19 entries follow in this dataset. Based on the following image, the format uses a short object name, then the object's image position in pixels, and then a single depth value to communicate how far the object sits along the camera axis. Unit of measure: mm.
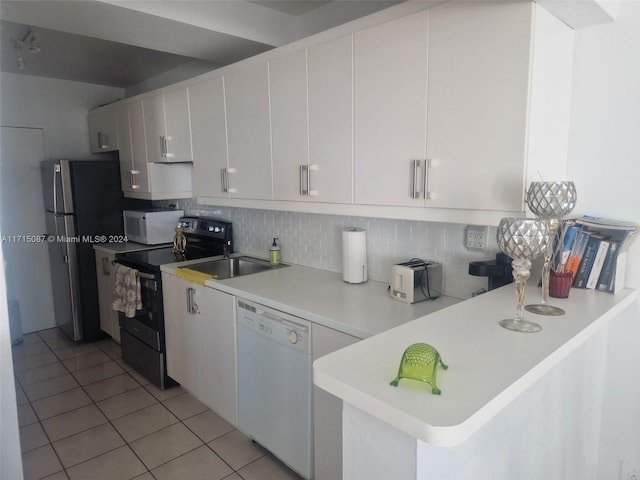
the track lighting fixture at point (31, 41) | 2736
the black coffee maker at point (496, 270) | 1724
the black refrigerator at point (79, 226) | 3807
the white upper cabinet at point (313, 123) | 1979
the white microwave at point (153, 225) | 3734
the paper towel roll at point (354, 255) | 2283
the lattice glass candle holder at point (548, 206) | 1361
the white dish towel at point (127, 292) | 3066
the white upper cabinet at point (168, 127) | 3062
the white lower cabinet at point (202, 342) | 2428
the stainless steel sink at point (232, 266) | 2970
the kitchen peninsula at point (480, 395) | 858
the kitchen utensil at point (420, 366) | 878
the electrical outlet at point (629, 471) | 1645
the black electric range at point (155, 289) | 3004
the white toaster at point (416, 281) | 1949
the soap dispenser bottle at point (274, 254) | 2902
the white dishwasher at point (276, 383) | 1955
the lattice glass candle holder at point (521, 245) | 1159
